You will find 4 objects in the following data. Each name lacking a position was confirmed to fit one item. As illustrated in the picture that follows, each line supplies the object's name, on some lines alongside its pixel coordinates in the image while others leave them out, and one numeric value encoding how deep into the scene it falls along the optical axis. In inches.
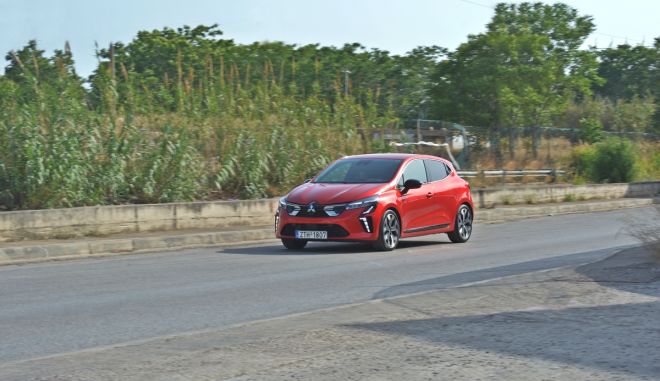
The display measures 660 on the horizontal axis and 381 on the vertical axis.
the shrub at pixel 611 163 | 1633.9
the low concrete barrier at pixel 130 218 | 647.1
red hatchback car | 630.5
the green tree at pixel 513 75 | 2014.0
